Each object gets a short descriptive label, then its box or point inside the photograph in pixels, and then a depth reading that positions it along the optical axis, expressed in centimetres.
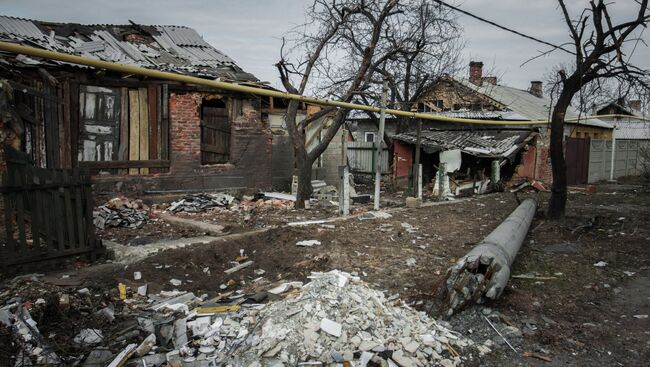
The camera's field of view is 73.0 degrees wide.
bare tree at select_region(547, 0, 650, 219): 842
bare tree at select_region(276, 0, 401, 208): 1154
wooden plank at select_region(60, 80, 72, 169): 999
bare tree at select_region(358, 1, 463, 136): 1658
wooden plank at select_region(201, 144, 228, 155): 1197
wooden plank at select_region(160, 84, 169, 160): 1112
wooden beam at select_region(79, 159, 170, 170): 1044
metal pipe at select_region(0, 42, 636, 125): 441
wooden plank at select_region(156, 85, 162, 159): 1107
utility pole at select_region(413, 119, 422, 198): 1238
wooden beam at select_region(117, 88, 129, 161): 1076
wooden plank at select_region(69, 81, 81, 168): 1009
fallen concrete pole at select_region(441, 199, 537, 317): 427
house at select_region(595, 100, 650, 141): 3219
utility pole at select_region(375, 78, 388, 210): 997
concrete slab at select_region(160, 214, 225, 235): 822
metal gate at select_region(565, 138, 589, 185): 1860
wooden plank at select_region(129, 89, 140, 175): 1088
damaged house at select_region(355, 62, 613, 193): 1638
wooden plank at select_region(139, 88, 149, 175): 1098
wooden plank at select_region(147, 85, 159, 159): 1102
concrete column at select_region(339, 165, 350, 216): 943
